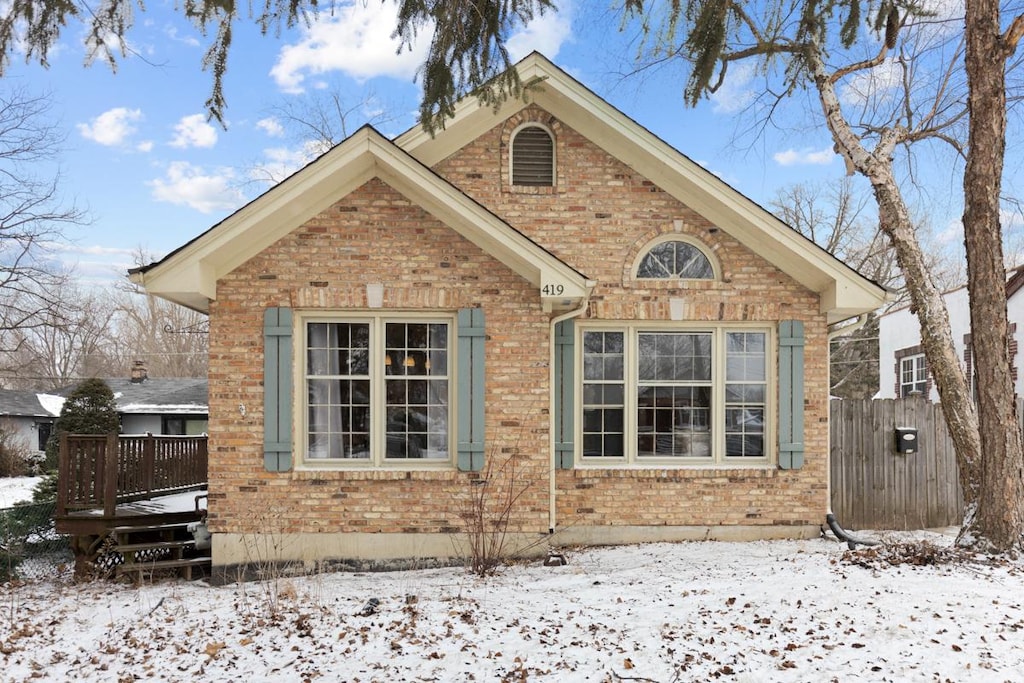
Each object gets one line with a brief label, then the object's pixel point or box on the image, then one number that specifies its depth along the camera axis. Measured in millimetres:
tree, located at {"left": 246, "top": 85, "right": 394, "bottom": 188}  21609
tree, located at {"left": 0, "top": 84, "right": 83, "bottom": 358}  19344
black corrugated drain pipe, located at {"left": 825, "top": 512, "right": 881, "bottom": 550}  7660
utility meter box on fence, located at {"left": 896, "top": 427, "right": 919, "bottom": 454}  9148
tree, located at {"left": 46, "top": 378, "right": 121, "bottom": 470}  16828
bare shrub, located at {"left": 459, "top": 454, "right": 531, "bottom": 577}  7293
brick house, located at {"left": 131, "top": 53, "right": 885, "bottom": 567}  7289
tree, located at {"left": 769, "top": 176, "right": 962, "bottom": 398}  25984
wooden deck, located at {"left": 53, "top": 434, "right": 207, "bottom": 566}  7883
